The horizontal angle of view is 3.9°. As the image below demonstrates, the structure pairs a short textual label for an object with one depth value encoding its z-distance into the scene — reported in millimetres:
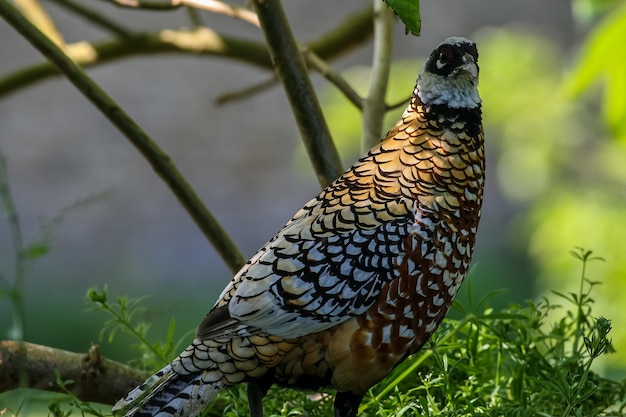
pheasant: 9246
